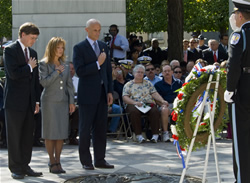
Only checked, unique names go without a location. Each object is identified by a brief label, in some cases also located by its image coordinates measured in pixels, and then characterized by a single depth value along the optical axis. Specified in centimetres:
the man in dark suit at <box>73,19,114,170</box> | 896
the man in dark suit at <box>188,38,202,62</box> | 1776
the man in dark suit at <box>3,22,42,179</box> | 838
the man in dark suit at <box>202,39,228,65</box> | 1636
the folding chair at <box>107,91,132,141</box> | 1253
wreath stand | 683
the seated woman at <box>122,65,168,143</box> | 1233
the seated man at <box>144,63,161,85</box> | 1379
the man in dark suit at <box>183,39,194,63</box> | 1802
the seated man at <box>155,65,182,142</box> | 1309
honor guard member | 642
